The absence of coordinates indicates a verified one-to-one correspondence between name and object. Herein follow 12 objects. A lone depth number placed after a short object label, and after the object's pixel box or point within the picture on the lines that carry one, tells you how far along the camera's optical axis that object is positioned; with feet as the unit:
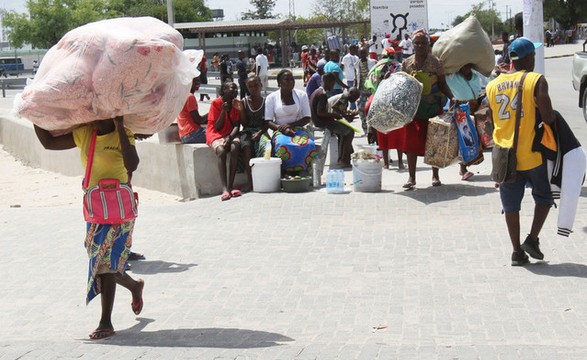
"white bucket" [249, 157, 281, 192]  38.65
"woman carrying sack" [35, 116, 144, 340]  20.67
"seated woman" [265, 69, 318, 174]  39.78
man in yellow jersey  24.63
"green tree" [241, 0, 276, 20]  417.08
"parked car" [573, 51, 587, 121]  62.90
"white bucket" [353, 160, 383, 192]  37.14
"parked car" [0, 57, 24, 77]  220.43
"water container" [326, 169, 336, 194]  37.38
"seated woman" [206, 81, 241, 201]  39.53
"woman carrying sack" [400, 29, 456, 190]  36.94
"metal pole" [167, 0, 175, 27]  68.08
